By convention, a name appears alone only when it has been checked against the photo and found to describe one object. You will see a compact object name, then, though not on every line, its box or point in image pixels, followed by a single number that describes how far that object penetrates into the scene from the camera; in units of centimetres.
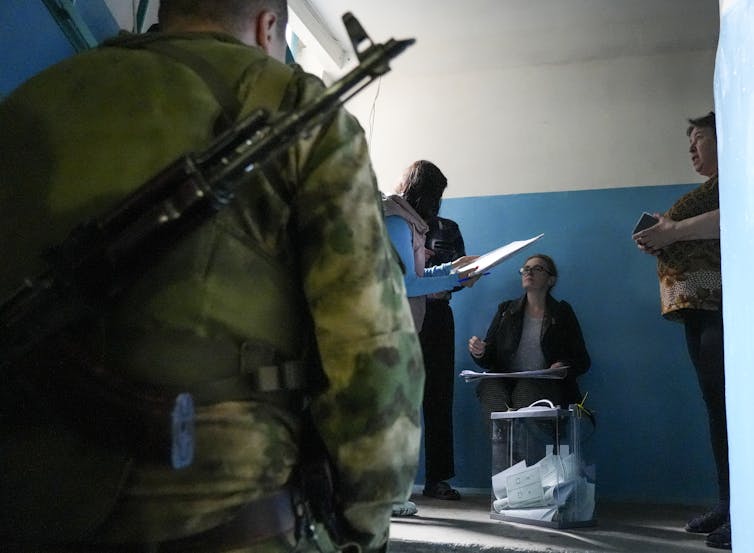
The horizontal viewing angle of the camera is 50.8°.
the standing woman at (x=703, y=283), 211
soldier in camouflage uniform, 68
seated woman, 328
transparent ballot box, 257
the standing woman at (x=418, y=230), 217
